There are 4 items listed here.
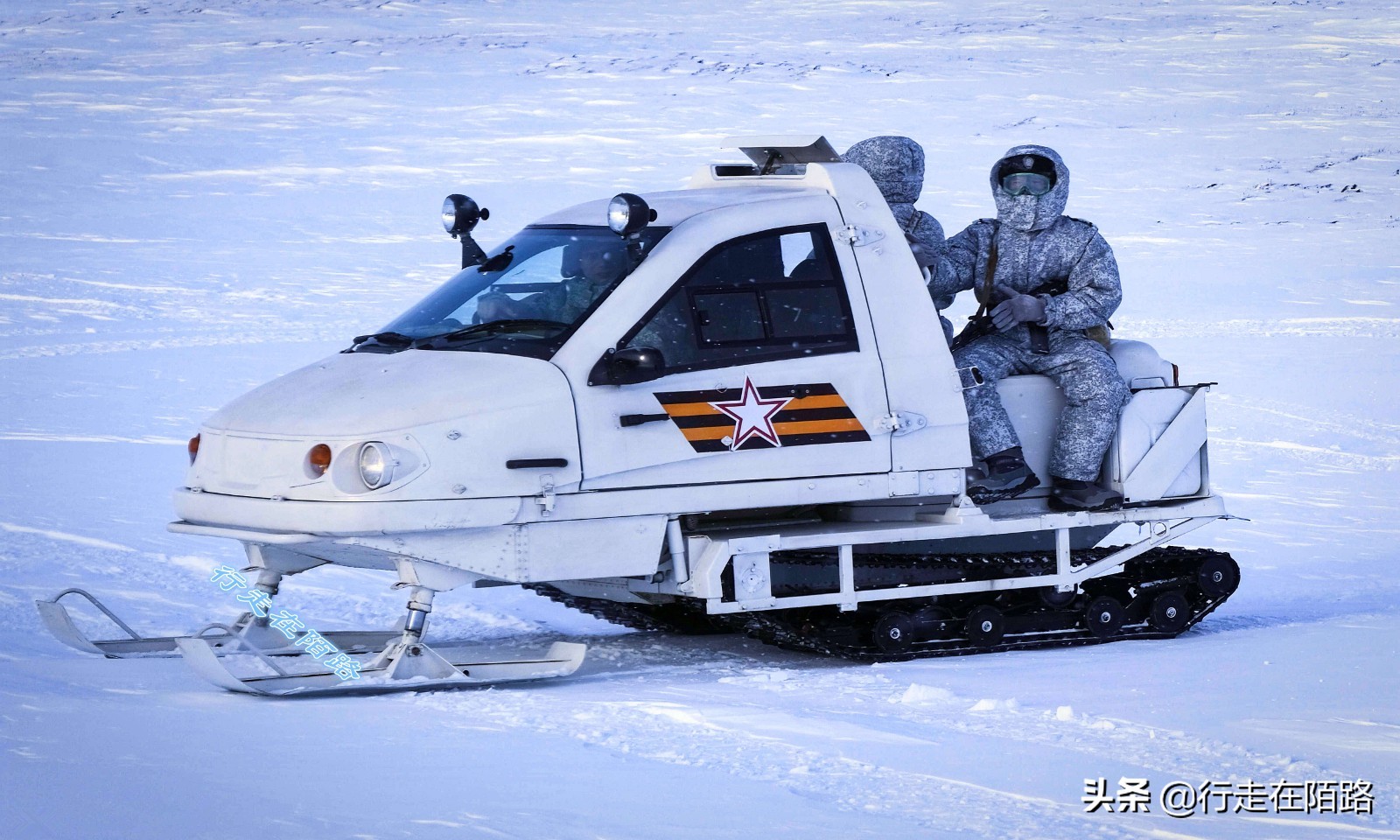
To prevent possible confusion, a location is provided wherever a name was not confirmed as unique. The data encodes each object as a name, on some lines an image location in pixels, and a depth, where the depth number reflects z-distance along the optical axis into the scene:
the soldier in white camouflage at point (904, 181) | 17.73
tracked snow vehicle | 14.34
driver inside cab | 15.30
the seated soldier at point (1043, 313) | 17.23
